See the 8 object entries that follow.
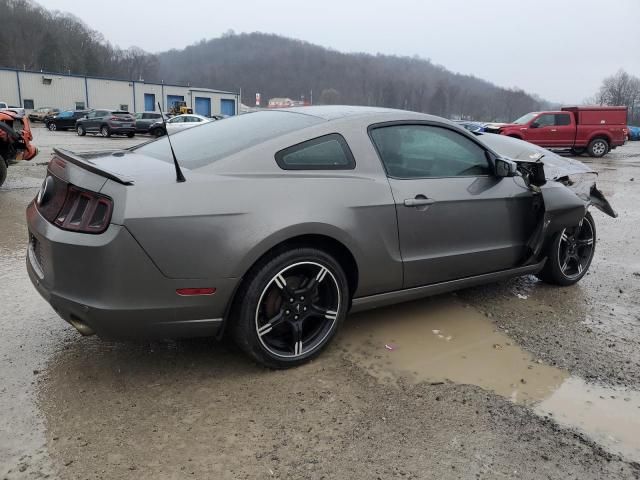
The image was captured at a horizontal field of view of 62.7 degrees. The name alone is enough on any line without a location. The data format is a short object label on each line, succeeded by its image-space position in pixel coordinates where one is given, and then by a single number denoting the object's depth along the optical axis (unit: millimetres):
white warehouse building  51562
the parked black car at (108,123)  28281
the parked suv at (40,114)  44119
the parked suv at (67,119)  34000
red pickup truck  20641
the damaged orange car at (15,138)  8664
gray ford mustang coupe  2580
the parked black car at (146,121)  30719
